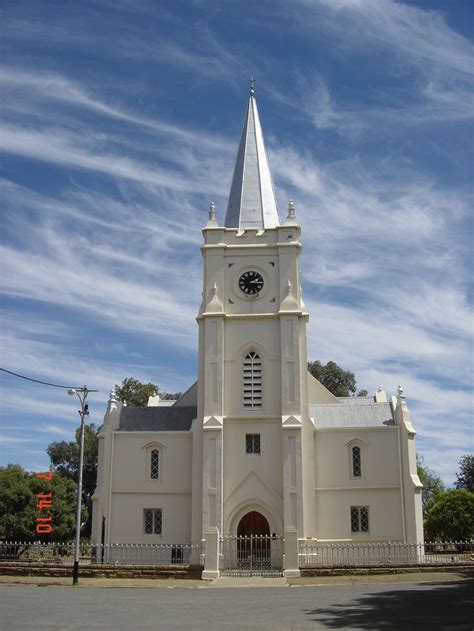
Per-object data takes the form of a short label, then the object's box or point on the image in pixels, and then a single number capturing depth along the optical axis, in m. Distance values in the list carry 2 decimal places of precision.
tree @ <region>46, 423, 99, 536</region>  66.31
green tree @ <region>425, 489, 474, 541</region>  47.69
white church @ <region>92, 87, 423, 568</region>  37.28
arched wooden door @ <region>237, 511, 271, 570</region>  35.12
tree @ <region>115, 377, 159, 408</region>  65.81
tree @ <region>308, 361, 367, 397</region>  66.69
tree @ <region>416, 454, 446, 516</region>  70.94
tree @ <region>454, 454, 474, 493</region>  76.06
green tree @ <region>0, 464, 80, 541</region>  46.75
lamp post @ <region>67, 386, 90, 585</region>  27.66
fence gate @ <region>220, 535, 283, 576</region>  34.25
